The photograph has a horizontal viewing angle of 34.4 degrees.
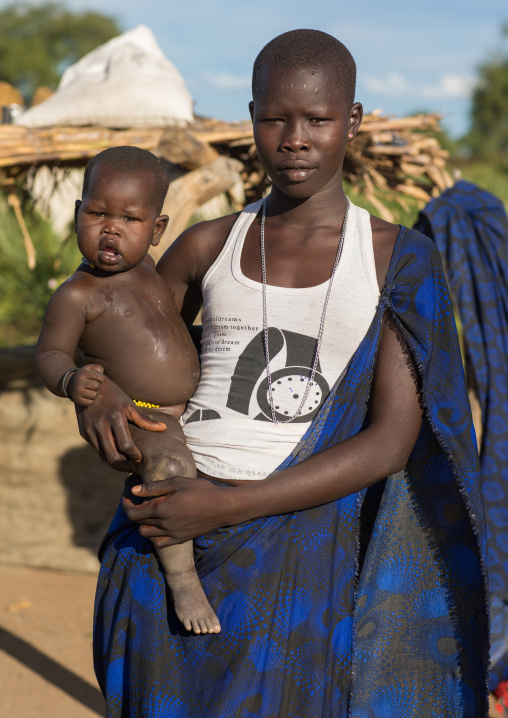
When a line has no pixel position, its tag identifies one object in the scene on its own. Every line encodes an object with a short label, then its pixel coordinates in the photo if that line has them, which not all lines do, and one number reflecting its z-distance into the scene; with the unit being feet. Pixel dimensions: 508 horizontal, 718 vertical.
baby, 5.71
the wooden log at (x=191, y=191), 11.72
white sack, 15.33
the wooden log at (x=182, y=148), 11.25
